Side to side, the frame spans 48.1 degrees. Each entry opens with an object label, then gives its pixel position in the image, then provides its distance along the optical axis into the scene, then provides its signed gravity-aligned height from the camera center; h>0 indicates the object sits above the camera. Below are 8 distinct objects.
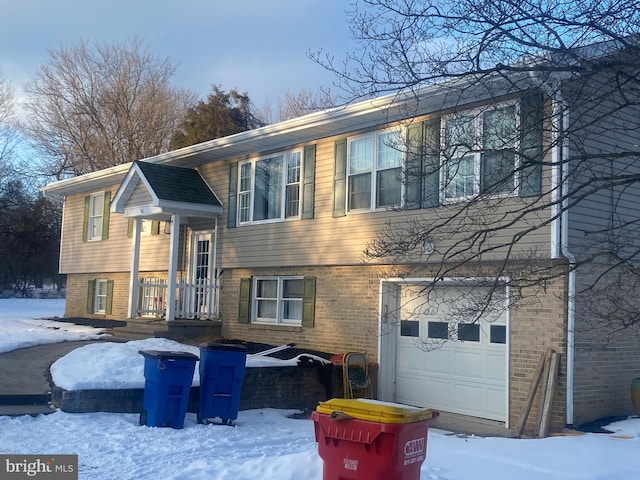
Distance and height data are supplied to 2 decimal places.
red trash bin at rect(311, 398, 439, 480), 5.76 -1.12
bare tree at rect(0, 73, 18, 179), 43.94 +7.38
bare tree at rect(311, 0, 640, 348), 7.45 +2.16
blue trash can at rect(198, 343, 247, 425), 10.35 -1.21
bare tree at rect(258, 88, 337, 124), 38.80 +10.60
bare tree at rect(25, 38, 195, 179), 39.34 +9.44
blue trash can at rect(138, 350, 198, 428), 9.63 -1.24
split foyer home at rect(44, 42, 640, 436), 10.52 +1.04
